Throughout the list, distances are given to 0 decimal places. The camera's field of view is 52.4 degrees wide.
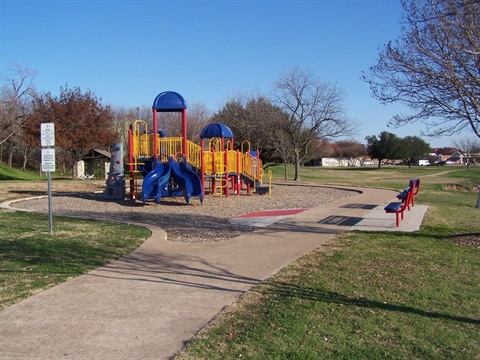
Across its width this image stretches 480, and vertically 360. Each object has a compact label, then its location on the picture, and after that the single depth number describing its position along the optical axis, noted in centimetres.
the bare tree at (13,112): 4931
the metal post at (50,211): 1029
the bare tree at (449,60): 870
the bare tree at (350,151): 10481
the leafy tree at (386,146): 8406
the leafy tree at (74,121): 3633
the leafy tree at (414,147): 8588
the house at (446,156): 13155
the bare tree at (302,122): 3506
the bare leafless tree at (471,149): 6256
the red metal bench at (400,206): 1183
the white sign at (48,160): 1038
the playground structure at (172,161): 1781
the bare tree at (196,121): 4751
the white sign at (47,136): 1038
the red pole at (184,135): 1820
